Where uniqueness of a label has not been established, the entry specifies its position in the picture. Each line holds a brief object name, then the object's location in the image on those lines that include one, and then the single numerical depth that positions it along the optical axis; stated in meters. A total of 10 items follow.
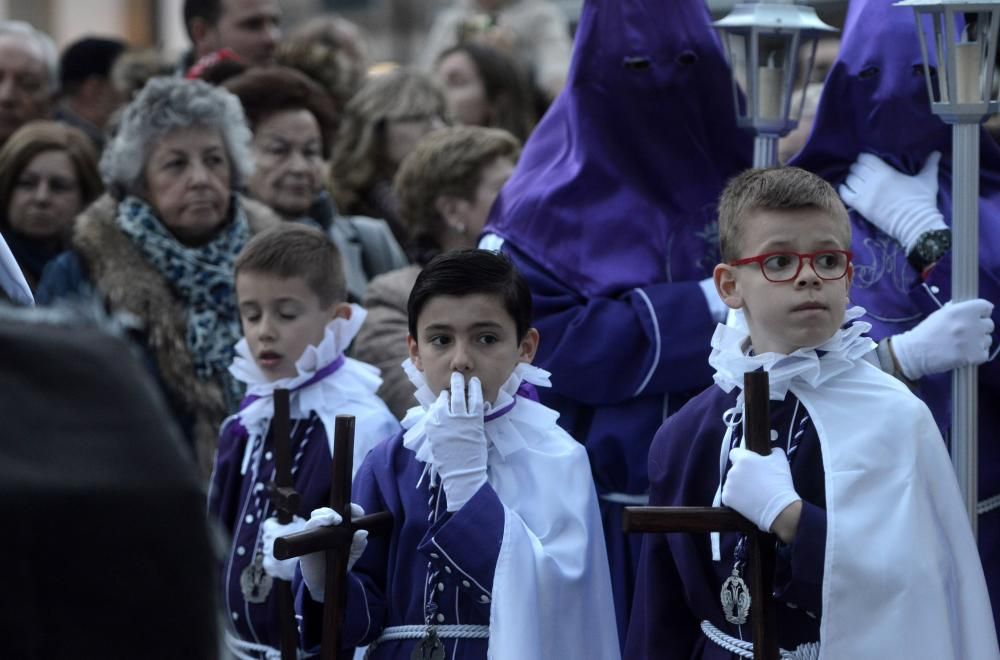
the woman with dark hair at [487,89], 13.70
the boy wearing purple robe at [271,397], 7.96
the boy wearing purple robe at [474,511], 6.46
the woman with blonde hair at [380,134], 12.86
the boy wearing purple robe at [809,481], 5.84
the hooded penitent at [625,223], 8.37
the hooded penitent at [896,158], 7.70
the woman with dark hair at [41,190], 11.91
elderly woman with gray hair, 9.95
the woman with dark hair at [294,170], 11.70
